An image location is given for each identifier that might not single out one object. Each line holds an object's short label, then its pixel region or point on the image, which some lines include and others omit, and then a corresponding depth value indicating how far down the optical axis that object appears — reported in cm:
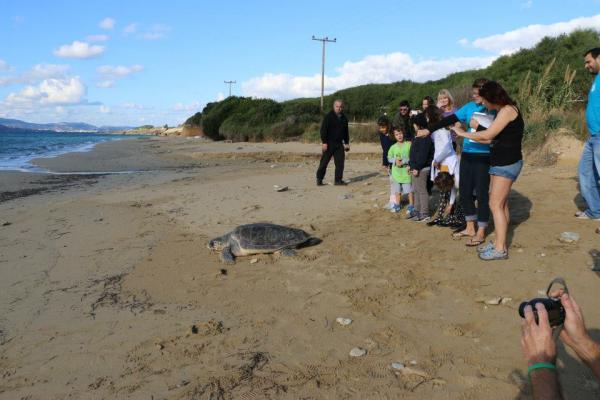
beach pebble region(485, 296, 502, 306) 379
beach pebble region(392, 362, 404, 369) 303
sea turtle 551
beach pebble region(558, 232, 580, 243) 489
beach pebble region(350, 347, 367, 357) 321
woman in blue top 508
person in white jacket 601
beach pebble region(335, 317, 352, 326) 368
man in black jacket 1005
